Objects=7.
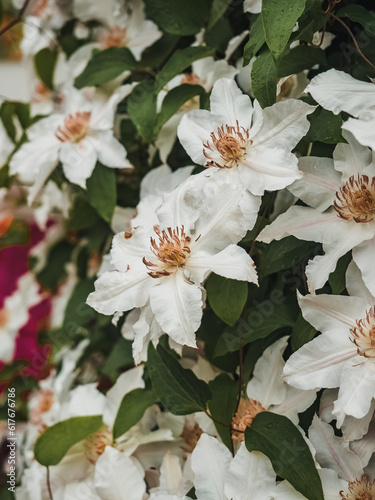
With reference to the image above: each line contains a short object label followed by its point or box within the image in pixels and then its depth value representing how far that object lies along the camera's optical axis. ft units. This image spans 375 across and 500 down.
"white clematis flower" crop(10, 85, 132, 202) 2.76
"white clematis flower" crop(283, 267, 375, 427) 1.87
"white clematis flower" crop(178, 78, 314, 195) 1.99
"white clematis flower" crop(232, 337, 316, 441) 2.15
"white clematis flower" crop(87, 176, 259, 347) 1.92
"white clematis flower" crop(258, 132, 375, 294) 1.91
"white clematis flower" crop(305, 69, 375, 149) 1.85
